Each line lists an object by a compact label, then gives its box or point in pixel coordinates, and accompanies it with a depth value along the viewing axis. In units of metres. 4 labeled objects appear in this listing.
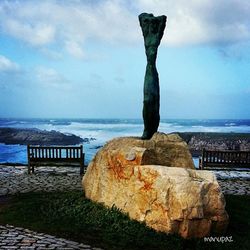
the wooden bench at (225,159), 10.50
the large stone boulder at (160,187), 5.15
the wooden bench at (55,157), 10.86
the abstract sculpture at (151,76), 6.49
